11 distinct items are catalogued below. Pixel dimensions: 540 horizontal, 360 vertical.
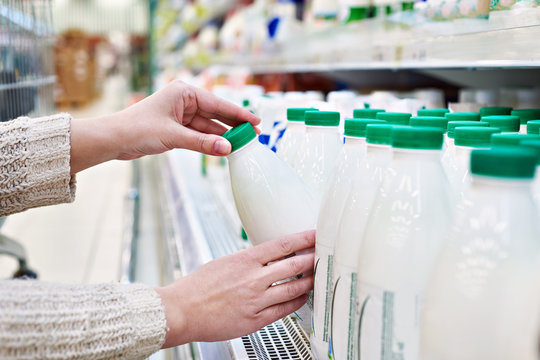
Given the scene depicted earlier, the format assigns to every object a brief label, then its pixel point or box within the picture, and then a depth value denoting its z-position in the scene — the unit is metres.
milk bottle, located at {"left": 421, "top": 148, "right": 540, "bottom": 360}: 0.42
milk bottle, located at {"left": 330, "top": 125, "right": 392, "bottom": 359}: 0.66
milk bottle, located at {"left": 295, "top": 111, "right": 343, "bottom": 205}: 0.94
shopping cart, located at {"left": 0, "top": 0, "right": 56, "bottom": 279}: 2.10
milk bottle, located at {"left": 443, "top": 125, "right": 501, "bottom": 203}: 0.66
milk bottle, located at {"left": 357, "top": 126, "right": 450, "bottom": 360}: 0.56
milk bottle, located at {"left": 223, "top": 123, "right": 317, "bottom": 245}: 0.90
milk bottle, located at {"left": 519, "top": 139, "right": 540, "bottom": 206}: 0.55
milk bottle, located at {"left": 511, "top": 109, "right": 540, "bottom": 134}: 1.02
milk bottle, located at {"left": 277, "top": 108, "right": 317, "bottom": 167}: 1.08
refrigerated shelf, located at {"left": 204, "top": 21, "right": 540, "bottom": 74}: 0.92
